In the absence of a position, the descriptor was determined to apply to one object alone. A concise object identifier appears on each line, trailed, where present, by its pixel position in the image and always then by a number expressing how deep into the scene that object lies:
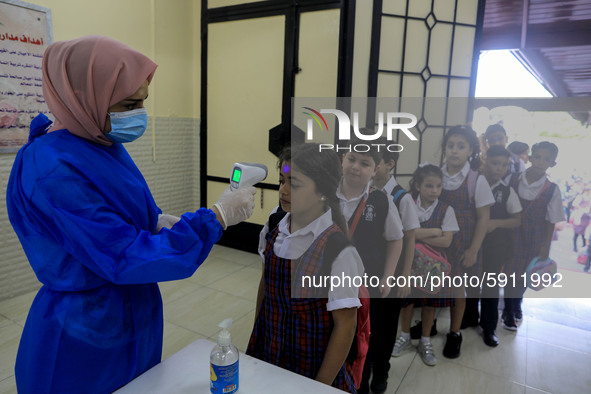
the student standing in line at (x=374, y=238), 1.66
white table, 0.88
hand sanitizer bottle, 0.82
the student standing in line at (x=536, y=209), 1.83
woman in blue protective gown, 0.85
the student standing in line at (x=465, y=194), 1.93
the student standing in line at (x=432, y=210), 1.92
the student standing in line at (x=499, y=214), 1.99
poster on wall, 2.51
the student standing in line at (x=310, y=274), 1.14
